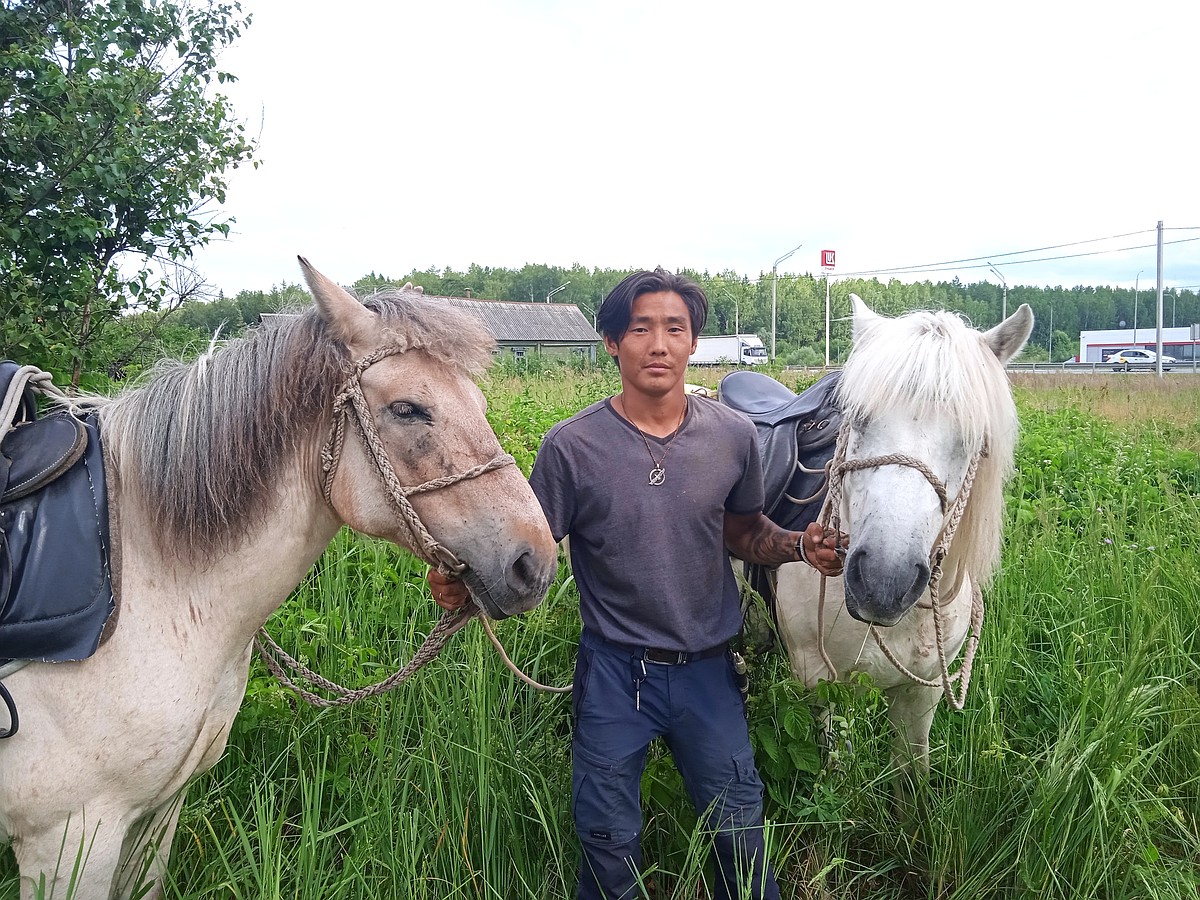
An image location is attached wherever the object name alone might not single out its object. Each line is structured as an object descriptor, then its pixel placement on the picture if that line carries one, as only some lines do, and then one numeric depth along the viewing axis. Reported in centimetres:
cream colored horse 154
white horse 182
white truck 5434
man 197
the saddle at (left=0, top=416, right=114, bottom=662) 149
